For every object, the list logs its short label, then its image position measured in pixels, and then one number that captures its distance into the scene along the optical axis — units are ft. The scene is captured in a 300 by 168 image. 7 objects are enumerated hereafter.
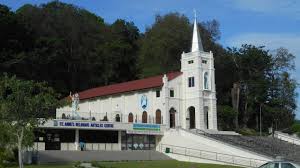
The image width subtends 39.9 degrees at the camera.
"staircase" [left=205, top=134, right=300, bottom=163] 148.63
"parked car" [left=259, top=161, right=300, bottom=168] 71.12
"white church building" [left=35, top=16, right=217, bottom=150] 152.39
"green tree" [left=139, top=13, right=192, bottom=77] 217.97
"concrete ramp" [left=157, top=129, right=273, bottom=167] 135.86
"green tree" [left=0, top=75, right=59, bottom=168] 91.43
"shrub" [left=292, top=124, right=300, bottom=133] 222.78
